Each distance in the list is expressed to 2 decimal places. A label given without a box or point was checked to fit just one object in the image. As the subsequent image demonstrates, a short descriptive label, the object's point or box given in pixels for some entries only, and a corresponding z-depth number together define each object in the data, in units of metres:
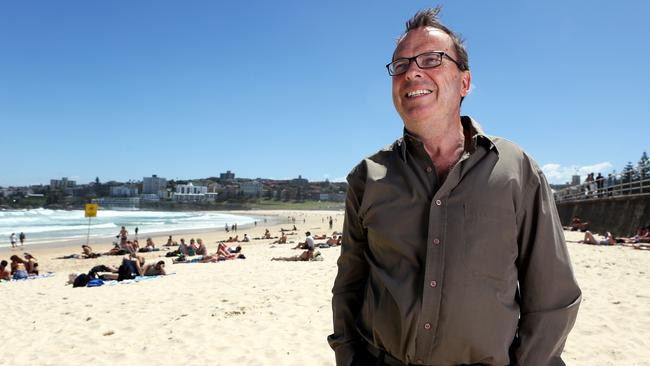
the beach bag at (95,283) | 9.66
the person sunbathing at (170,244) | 24.41
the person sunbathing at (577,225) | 17.18
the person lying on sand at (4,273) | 11.49
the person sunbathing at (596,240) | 12.41
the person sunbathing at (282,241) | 23.69
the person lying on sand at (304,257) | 12.89
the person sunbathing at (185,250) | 17.11
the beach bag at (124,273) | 10.41
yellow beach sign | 21.55
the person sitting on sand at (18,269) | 11.95
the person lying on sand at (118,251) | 19.36
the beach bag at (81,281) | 9.71
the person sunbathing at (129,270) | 10.43
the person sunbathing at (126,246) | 19.52
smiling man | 1.23
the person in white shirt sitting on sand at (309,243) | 14.19
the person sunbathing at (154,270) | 11.11
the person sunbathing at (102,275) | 10.34
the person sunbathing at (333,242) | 18.97
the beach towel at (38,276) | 11.82
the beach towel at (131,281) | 9.79
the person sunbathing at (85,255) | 18.69
